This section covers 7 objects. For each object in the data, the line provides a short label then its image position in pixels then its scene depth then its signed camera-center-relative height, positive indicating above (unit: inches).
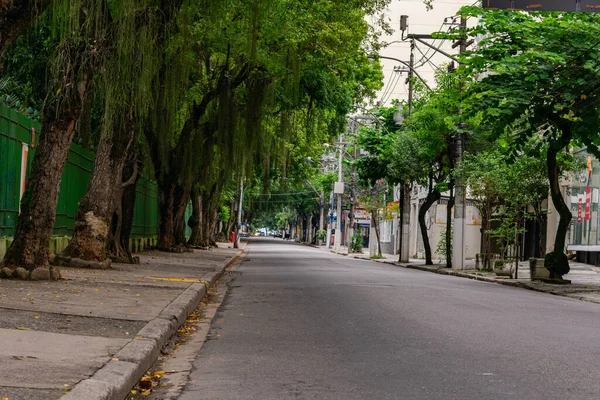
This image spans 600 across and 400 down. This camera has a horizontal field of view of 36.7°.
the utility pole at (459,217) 1264.8 +30.6
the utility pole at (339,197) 2647.6 +109.9
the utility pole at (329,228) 3038.9 +17.7
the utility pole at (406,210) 1678.2 +49.0
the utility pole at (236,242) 2403.9 -35.6
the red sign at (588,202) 1402.6 +65.4
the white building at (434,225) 1947.3 +31.1
